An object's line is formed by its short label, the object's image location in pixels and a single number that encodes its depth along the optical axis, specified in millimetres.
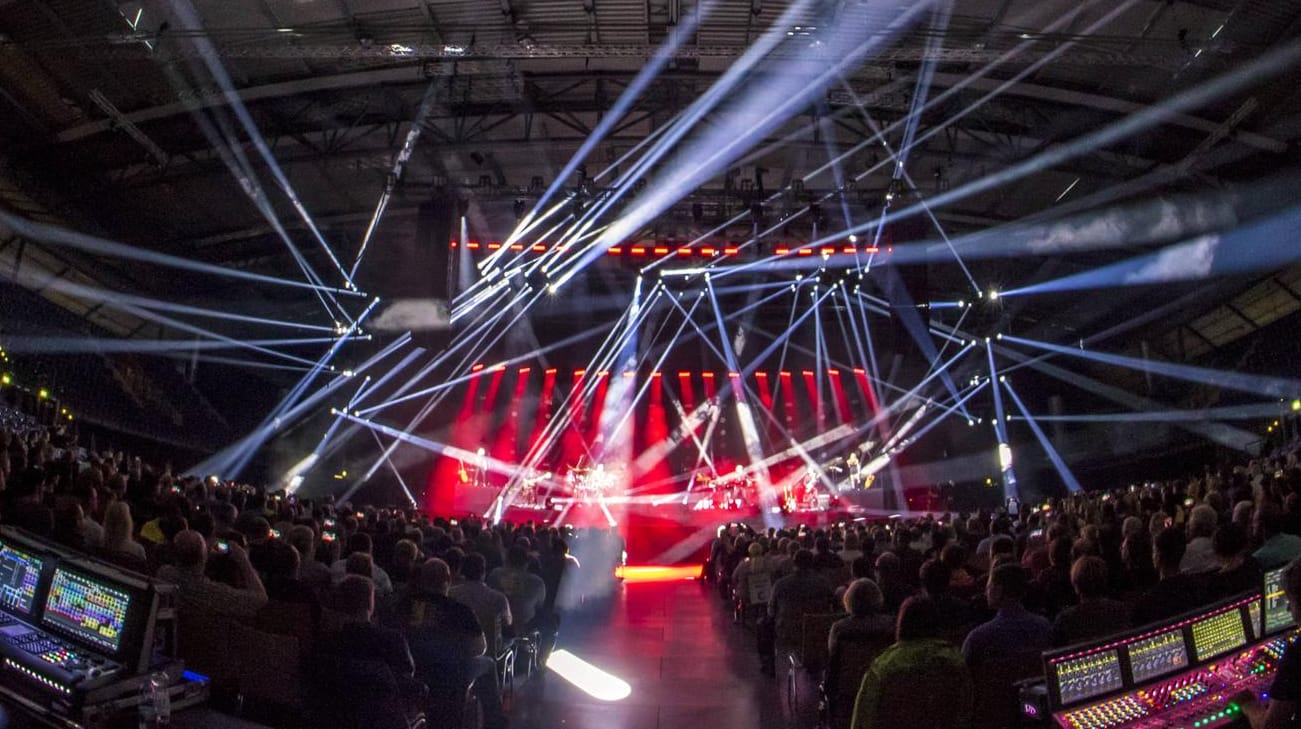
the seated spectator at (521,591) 6352
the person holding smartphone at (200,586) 3816
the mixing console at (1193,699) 2445
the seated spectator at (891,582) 4820
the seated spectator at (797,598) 5723
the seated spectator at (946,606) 3799
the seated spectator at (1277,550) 3975
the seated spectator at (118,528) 4602
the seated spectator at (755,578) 7207
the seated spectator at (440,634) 3852
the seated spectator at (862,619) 3799
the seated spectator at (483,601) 5090
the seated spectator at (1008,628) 3229
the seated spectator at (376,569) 5284
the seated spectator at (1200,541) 4523
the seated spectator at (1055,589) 4668
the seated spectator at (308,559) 4891
